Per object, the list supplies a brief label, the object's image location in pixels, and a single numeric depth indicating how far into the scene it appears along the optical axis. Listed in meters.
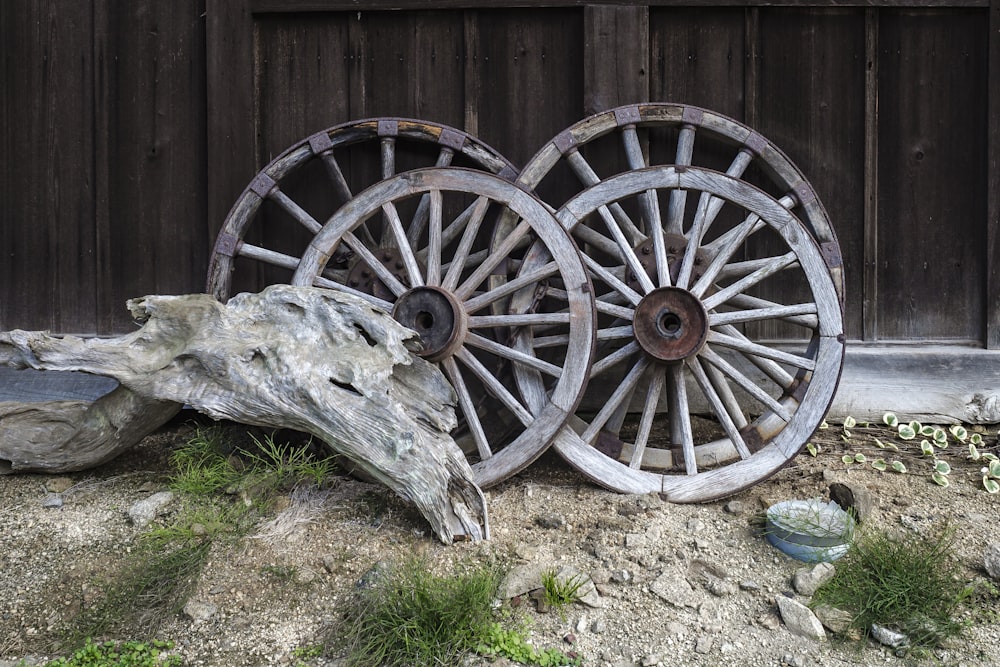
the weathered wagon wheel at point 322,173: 3.34
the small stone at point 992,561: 2.40
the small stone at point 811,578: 2.33
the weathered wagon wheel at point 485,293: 2.95
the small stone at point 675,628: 2.20
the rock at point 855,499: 2.68
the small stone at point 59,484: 2.96
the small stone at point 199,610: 2.23
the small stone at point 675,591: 2.31
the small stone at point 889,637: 2.12
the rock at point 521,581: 2.29
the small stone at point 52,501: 2.82
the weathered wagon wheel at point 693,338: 2.94
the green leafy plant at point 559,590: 2.26
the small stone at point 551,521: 2.74
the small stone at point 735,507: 2.85
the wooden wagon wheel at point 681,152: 3.24
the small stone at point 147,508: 2.67
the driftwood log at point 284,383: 2.58
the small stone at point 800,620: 2.17
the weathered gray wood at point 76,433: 2.96
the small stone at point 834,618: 2.19
